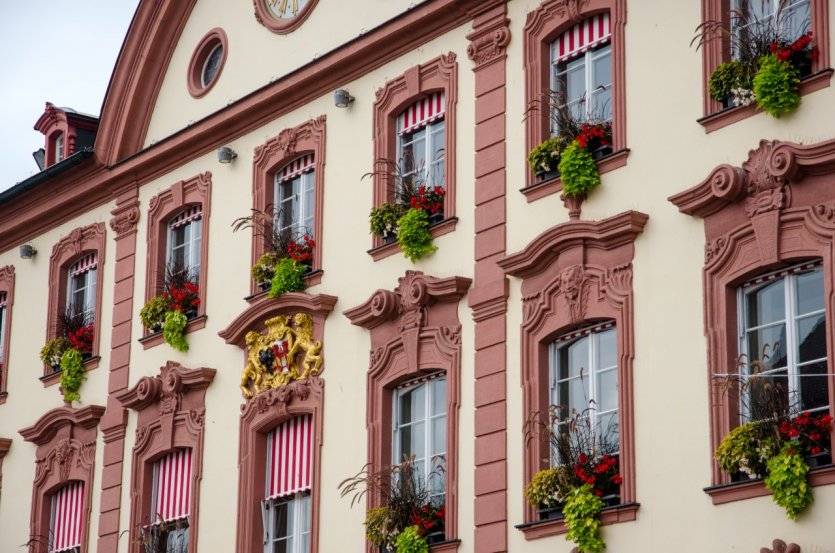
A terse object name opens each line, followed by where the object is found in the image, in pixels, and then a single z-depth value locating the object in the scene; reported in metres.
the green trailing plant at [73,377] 31.03
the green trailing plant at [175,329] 28.81
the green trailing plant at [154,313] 29.38
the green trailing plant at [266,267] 27.38
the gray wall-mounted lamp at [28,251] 33.31
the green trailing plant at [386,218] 25.45
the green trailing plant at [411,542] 23.55
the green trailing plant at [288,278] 26.80
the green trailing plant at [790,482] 19.17
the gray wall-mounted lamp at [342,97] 27.00
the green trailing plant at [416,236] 24.86
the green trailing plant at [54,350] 31.66
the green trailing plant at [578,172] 22.66
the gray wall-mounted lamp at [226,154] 28.97
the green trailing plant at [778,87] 20.55
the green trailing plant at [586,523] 21.34
